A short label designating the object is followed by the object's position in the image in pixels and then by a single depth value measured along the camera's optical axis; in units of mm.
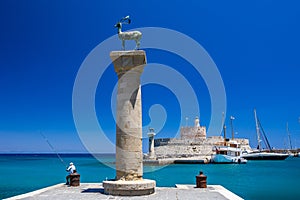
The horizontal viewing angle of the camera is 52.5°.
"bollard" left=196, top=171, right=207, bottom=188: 12227
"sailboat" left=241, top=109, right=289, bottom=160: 66938
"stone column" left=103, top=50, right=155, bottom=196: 10250
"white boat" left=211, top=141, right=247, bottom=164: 54219
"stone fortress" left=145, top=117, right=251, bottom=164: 61912
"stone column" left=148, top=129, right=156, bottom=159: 44138
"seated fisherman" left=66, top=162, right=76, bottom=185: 14072
